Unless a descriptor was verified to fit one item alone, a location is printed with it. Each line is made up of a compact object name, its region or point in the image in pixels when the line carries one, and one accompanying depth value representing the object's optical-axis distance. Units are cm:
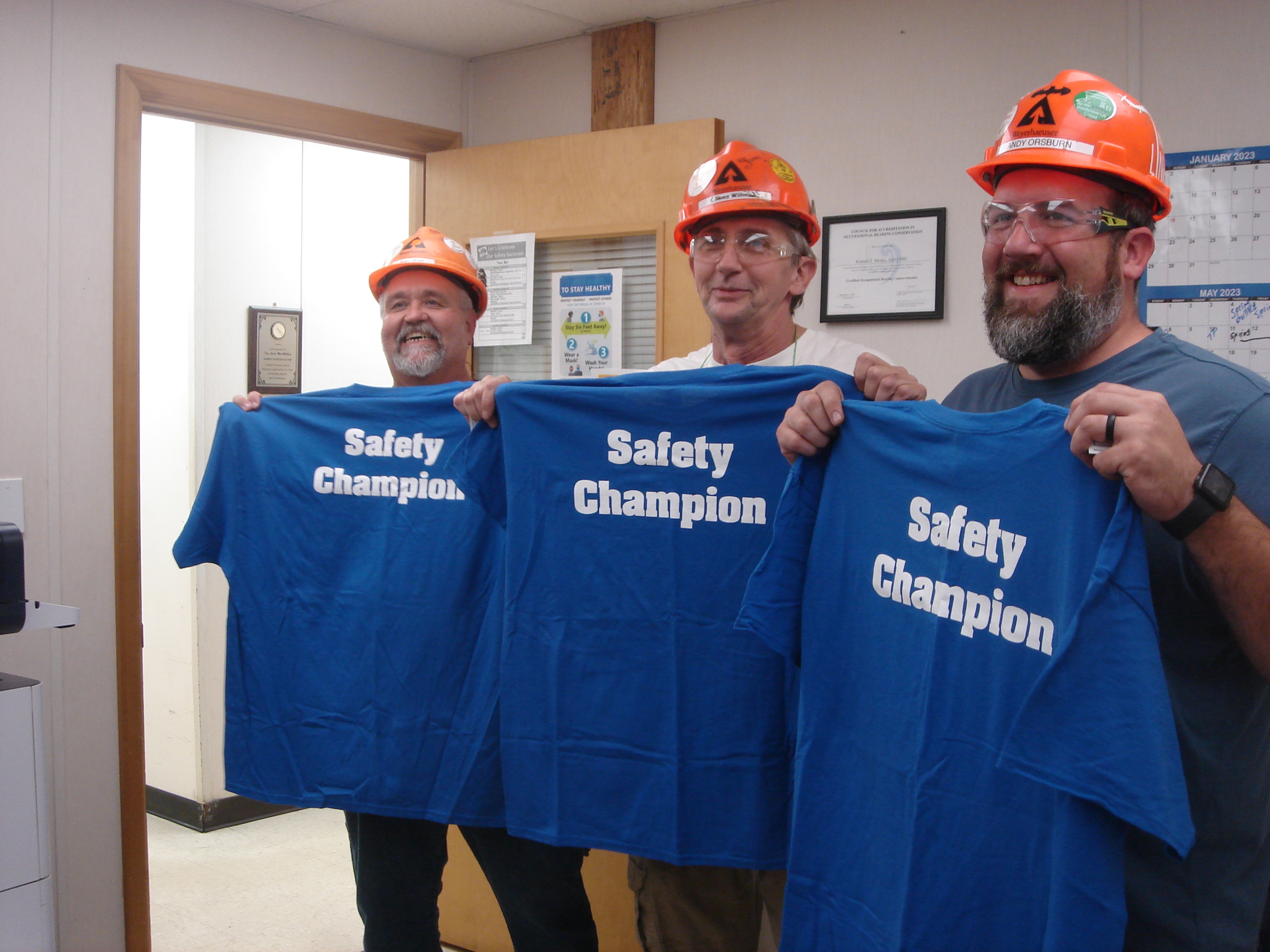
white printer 152
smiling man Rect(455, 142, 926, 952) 181
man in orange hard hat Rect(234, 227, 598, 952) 185
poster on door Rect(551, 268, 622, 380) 301
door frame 264
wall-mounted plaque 386
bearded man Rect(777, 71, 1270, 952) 103
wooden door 272
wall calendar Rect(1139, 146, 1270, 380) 213
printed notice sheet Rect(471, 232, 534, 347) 312
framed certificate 252
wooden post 298
